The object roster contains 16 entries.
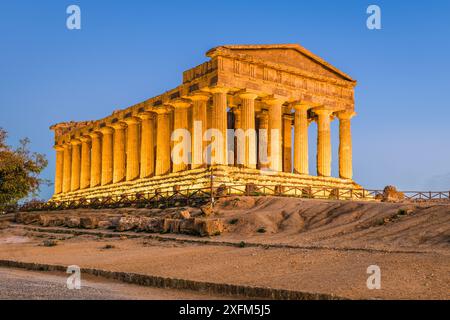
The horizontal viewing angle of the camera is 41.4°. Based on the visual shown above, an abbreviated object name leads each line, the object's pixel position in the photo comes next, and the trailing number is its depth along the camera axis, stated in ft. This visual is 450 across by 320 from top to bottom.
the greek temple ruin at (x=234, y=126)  150.61
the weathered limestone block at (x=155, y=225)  95.91
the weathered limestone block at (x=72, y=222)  115.96
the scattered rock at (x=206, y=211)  103.18
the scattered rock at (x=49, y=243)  94.53
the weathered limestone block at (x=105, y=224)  108.74
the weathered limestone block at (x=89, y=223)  110.52
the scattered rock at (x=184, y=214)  99.02
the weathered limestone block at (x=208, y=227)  86.94
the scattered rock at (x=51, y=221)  123.13
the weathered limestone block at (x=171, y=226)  92.84
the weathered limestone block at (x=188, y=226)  89.66
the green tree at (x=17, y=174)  127.03
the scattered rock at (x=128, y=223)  102.22
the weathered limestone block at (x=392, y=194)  135.74
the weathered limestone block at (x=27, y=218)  130.00
